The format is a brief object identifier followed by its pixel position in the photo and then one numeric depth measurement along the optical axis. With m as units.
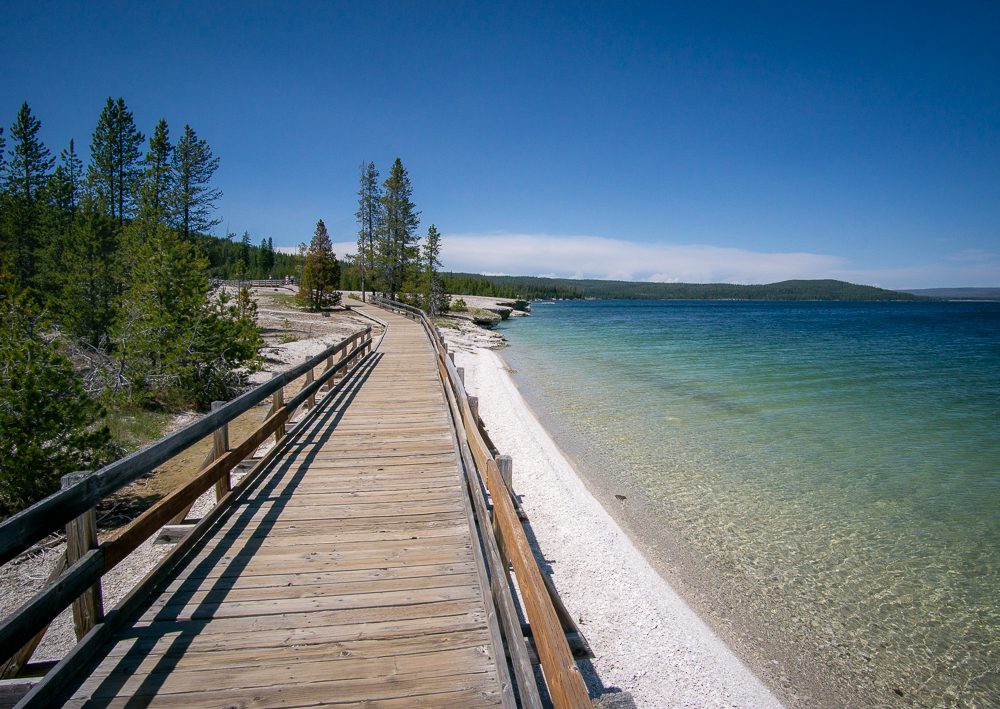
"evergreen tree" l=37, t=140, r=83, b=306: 19.94
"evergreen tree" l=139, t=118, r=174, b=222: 29.23
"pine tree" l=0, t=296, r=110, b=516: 6.44
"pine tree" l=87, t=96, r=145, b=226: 34.88
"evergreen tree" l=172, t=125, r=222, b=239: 30.95
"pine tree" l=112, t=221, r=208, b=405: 11.86
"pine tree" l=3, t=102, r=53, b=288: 24.48
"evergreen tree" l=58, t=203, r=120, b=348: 17.38
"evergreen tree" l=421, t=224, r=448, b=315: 50.25
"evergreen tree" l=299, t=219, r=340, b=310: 38.06
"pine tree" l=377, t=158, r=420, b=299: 47.12
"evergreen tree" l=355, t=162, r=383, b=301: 50.41
